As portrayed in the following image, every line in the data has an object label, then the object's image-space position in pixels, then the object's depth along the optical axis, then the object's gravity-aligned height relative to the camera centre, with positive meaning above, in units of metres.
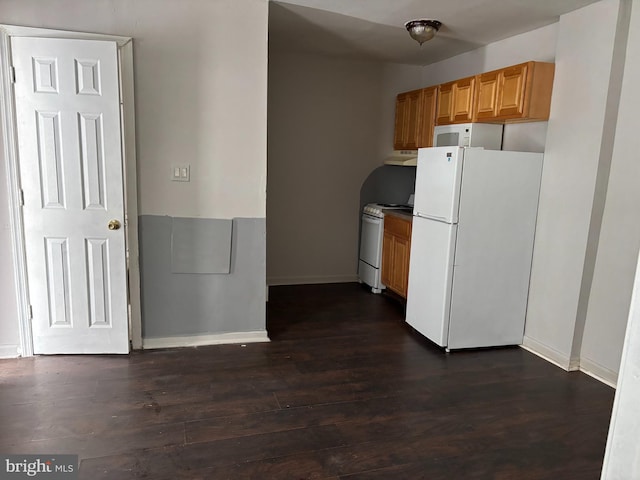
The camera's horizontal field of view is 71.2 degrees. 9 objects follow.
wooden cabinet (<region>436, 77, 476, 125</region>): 3.98 +0.65
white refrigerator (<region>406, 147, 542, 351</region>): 3.37 -0.53
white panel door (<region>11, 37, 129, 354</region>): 2.91 -0.22
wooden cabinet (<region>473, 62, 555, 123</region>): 3.34 +0.63
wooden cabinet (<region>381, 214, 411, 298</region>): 4.47 -0.86
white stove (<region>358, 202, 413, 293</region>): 5.01 -0.84
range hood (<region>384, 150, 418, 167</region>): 4.85 +0.14
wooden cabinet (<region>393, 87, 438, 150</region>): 4.62 +0.56
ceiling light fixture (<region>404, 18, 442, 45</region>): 3.58 +1.15
